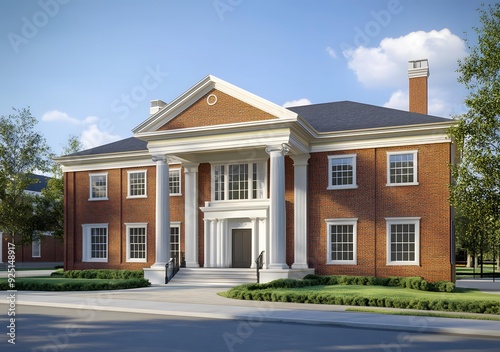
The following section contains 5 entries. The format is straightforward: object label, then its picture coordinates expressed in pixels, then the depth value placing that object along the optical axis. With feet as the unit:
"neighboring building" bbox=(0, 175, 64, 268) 205.05
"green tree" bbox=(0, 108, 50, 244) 126.21
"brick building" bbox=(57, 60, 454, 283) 87.04
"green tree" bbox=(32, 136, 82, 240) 132.57
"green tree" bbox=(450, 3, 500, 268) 65.82
